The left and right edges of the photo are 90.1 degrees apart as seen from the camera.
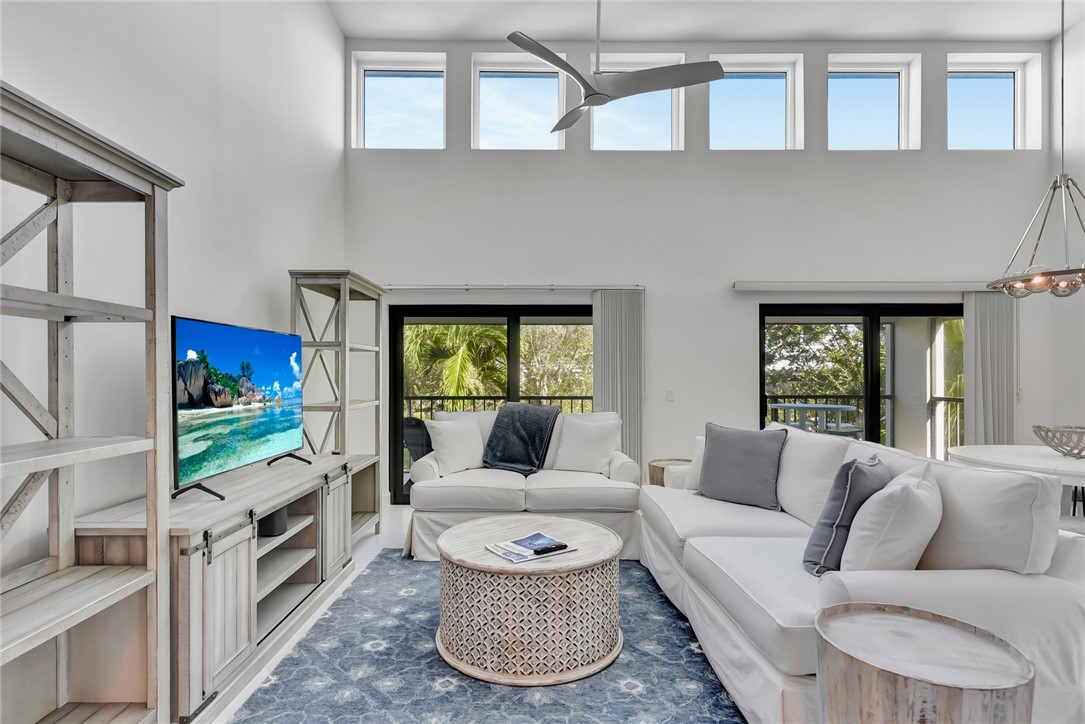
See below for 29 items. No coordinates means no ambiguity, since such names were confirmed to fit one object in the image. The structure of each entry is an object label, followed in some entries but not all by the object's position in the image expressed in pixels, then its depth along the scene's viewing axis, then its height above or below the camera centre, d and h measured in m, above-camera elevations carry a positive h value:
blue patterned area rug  1.85 -1.21
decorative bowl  2.97 -0.45
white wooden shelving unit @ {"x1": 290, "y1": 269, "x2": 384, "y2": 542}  3.50 +0.02
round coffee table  2.04 -0.99
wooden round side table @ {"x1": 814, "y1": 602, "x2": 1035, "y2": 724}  1.11 -0.70
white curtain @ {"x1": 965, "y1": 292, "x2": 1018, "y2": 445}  4.65 -0.07
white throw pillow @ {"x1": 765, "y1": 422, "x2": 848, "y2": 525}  2.56 -0.56
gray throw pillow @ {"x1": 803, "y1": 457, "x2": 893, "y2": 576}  1.89 -0.54
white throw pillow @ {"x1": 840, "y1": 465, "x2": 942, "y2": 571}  1.73 -0.55
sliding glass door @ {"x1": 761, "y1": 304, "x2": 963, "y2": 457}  4.81 -0.11
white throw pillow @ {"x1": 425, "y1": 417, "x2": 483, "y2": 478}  3.73 -0.60
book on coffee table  2.16 -0.78
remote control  2.20 -0.78
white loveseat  3.38 -0.90
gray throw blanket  3.80 -0.56
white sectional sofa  1.59 -0.77
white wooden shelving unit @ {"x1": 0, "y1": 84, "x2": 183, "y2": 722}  1.50 -0.41
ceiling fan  2.60 +1.39
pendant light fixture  2.62 +0.39
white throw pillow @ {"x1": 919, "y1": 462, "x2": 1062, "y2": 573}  1.68 -0.53
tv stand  1.71 -0.82
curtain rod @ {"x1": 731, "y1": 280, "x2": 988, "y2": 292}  4.63 +0.62
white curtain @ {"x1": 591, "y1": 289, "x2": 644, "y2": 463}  4.67 +0.02
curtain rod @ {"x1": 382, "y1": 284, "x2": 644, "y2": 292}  4.65 +0.62
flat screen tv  2.10 -0.17
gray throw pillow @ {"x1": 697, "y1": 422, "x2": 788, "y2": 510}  2.87 -0.59
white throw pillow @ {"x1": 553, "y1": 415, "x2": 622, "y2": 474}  3.80 -0.62
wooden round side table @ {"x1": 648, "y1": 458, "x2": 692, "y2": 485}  3.87 -0.79
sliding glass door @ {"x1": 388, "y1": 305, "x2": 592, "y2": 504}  4.81 -0.04
